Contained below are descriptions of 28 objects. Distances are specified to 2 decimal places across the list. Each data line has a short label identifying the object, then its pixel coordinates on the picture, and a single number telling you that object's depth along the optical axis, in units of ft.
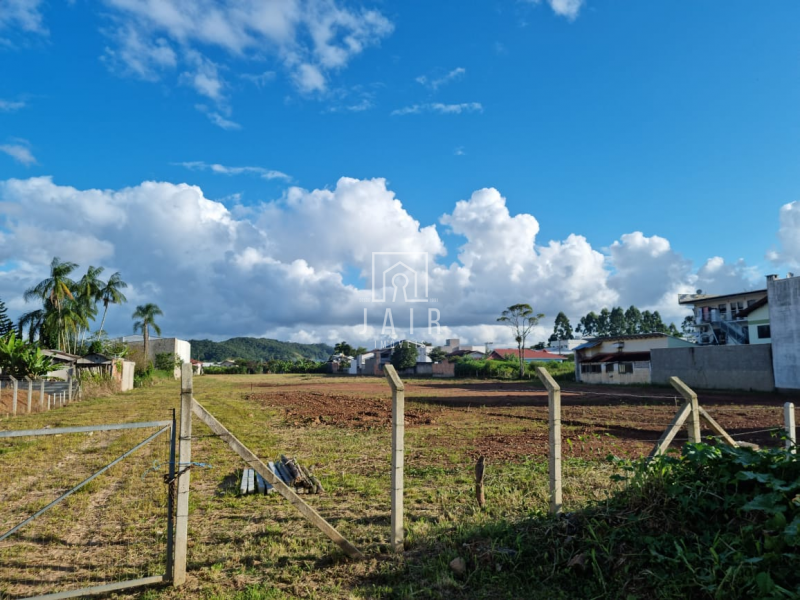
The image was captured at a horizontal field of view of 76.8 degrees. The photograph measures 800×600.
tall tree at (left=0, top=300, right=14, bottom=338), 151.66
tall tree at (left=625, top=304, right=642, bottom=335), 359.87
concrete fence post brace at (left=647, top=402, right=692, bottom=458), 19.70
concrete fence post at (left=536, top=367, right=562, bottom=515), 17.66
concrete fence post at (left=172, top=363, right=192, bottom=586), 14.96
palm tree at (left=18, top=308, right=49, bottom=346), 145.18
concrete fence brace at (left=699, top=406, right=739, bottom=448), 22.47
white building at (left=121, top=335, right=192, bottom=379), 249.82
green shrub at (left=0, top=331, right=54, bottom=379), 81.10
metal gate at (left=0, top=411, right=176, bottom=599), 15.41
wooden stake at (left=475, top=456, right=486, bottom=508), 21.73
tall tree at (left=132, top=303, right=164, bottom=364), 207.00
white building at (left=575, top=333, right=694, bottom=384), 137.69
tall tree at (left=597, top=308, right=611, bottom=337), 373.38
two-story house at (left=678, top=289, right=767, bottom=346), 133.79
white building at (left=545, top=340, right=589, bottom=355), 314.02
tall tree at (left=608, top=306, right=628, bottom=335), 361.92
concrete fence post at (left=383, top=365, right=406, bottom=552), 16.39
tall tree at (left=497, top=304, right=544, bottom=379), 202.18
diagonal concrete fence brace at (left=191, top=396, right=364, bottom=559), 14.88
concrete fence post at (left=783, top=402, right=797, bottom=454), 23.15
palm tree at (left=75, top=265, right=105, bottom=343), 159.66
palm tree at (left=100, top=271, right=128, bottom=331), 169.89
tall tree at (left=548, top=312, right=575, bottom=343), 397.80
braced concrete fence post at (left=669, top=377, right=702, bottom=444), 21.05
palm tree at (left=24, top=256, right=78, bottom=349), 143.02
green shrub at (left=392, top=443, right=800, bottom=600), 12.10
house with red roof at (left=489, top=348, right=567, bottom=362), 255.78
